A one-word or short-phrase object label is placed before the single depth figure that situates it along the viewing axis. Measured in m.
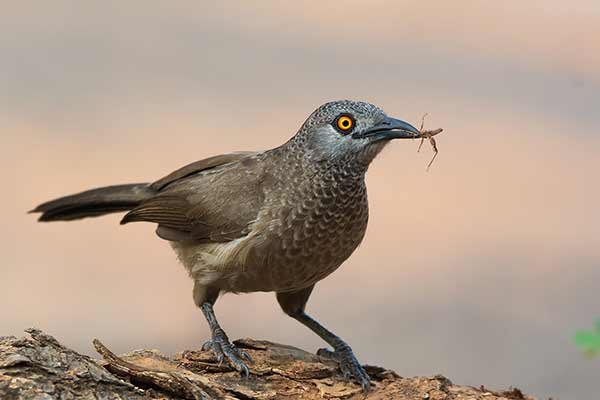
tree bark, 6.37
